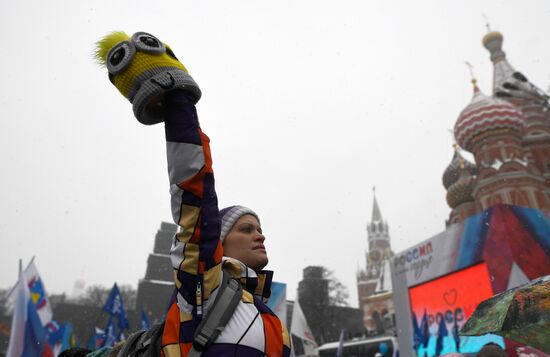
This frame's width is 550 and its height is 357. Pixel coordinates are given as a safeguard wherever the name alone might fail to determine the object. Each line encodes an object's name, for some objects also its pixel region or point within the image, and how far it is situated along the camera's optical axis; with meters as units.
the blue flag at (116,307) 12.83
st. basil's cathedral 19.34
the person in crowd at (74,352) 3.10
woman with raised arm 1.52
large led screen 11.66
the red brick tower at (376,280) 57.00
